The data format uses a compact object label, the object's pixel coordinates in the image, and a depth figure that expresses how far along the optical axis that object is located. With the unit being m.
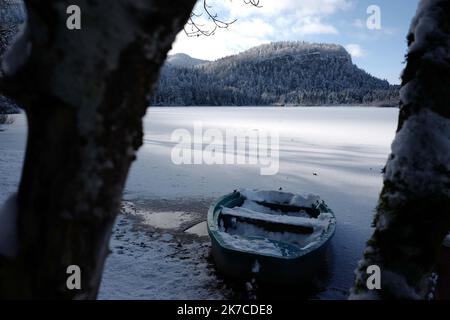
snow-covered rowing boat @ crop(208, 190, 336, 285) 4.83
